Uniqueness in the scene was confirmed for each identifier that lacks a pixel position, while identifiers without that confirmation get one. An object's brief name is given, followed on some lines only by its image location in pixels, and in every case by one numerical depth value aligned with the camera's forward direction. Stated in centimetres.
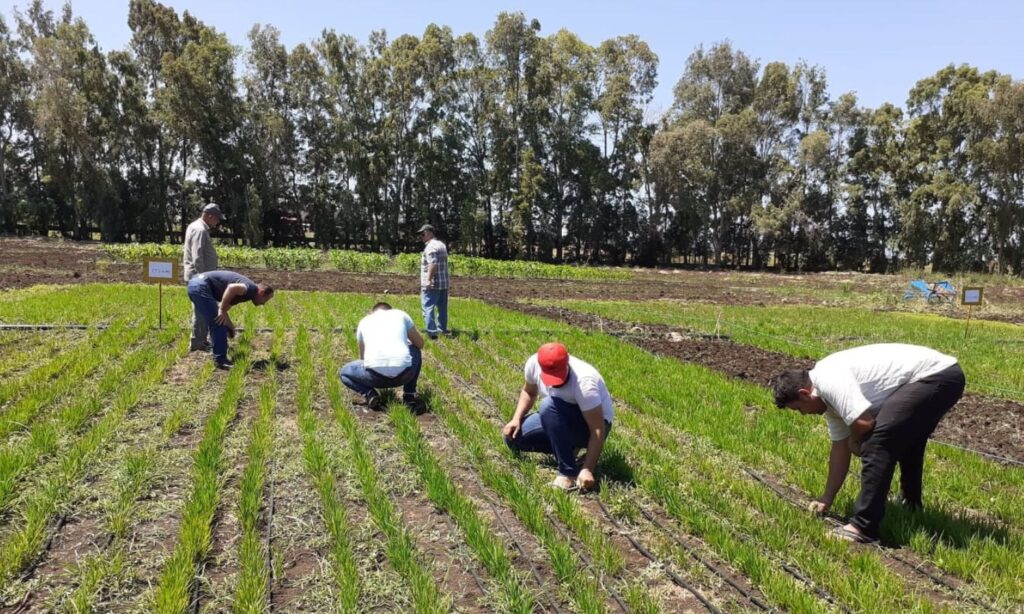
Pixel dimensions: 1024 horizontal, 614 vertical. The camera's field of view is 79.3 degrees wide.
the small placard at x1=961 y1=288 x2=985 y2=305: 1148
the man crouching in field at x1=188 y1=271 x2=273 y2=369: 718
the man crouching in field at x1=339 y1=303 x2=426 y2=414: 581
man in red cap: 418
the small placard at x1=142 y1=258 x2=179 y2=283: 902
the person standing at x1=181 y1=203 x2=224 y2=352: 756
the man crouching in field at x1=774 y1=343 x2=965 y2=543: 348
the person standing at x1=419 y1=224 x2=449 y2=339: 972
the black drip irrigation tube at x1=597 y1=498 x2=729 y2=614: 306
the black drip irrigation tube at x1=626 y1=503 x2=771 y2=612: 308
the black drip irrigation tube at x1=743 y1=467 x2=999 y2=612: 313
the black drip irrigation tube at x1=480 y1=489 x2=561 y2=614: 320
